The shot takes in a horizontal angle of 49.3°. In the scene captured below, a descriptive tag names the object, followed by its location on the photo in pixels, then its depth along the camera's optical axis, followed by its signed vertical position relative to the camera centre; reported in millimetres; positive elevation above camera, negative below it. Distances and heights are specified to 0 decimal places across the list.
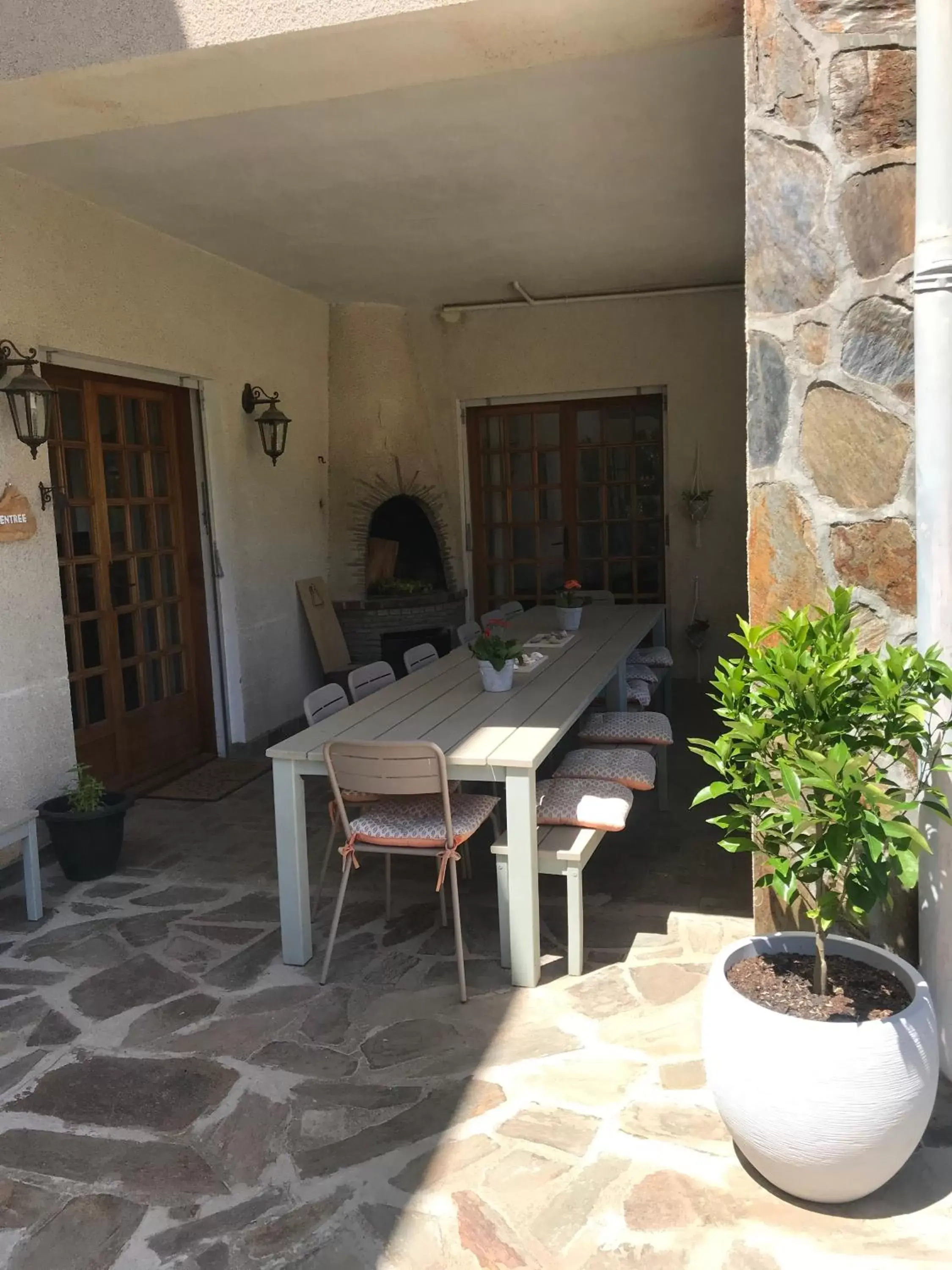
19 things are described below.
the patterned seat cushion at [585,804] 3258 -973
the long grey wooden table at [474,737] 3043 -729
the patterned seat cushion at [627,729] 4273 -957
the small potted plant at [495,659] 3938 -584
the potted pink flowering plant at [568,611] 5473 -571
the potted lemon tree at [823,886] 1961 -776
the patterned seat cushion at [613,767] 3619 -952
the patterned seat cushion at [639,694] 5090 -958
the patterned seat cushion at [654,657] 5934 -909
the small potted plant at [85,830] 4098 -1217
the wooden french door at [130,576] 4945 -287
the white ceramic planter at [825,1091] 1958 -1147
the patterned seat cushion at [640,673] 5473 -926
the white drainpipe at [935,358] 2213 +283
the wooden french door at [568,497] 7613 +32
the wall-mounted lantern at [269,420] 6105 +557
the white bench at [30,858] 3725 -1198
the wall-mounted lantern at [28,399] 4078 +497
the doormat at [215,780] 5312 -1398
